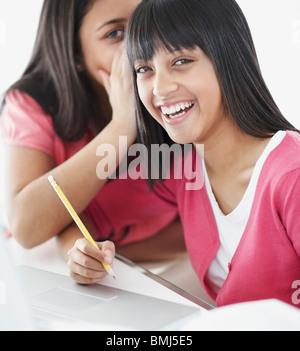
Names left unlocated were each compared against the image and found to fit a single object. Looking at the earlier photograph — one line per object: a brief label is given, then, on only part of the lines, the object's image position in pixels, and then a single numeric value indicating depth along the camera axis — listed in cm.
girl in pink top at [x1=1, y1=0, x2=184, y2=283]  133
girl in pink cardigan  113
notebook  94
